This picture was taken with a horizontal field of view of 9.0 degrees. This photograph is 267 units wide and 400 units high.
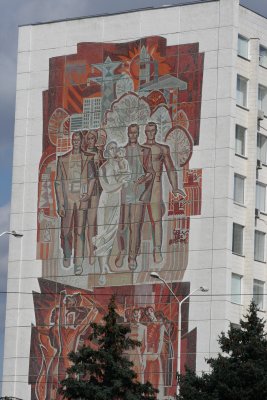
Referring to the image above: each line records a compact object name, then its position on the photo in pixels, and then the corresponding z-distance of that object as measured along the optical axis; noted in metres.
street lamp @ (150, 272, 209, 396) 100.90
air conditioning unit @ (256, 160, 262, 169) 113.88
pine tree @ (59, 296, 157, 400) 77.01
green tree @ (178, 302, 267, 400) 76.75
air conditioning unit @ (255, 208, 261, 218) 112.81
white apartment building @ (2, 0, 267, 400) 110.94
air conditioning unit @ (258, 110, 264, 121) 114.01
